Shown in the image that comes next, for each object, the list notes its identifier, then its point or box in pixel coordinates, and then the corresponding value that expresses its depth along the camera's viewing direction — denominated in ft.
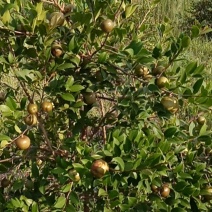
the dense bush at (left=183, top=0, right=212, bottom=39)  21.92
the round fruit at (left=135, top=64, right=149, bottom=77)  5.08
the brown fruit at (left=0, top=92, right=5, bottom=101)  5.88
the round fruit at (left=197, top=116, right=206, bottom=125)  5.83
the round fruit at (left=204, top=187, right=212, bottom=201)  5.38
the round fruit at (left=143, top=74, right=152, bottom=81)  5.13
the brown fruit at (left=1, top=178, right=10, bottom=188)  5.94
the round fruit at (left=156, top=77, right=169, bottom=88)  4.86
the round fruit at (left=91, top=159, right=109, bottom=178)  4.59
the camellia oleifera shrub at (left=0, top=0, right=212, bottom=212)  4.81
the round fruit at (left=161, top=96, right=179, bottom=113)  4.92
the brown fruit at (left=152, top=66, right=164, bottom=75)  5.04
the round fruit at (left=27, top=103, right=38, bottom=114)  4.88
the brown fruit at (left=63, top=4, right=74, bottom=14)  5.23
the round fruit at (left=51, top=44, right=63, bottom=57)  5.00
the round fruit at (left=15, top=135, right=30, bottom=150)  4.89
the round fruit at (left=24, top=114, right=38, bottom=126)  4.88
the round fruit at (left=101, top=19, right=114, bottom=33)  4.84
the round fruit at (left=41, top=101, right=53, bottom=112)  4.97
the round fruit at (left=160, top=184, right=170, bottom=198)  5.17
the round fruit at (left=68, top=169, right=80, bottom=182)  4.82
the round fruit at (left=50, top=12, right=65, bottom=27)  4.76
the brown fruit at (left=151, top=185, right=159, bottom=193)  5.27
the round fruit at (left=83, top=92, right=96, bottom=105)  5.27
